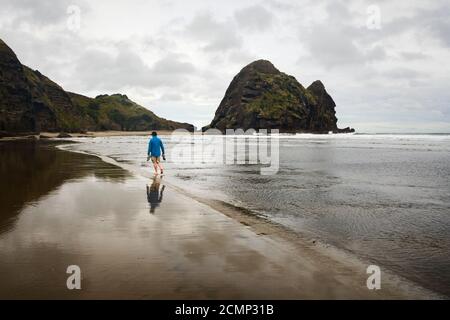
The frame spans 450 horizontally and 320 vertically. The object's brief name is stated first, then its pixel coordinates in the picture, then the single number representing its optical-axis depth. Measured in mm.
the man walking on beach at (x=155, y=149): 19172
